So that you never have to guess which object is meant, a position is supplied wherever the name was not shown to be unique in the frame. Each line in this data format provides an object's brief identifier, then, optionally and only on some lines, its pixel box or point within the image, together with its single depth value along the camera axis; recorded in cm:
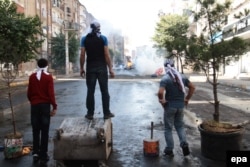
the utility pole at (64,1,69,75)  3779
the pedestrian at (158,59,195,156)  512
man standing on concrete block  537
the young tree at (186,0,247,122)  533
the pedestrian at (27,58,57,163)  484
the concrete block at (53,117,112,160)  453
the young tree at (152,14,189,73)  3959
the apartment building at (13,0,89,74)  3805
